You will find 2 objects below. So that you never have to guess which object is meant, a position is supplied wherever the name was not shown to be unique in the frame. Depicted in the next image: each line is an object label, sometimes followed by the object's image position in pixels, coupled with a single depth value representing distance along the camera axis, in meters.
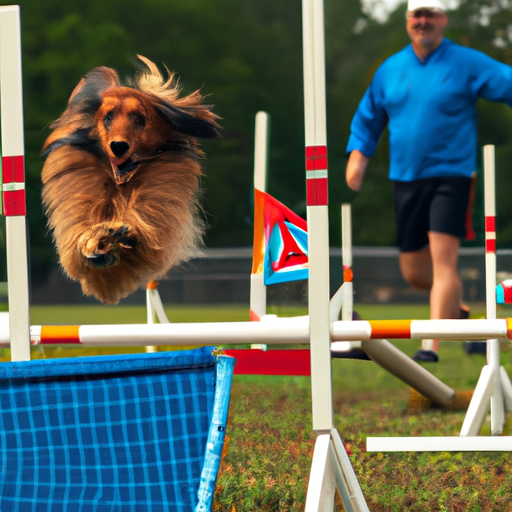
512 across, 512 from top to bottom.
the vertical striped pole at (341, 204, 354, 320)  6.90
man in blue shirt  7.28
